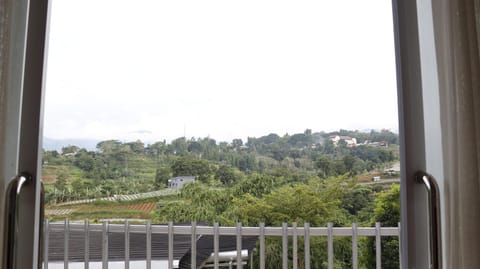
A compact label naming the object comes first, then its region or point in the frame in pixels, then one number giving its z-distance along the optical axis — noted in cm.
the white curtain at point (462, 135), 82
